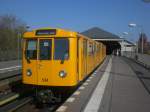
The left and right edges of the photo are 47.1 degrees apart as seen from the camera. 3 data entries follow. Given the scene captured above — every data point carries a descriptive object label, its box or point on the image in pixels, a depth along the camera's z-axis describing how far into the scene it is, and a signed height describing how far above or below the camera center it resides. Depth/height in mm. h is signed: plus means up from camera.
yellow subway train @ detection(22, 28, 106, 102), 6268 -324
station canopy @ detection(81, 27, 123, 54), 42125 +4039
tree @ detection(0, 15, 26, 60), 27613 +2964
